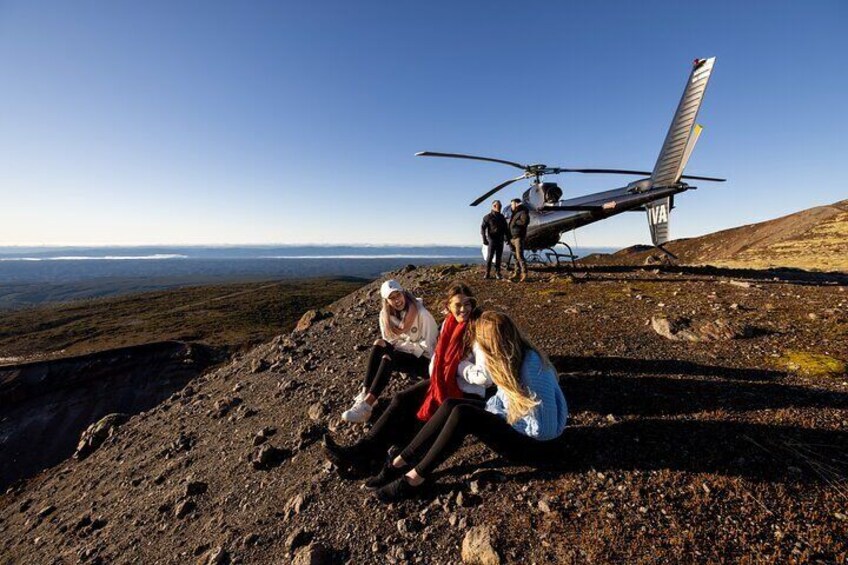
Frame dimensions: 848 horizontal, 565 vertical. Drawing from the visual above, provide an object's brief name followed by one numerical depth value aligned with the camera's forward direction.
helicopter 12.41
